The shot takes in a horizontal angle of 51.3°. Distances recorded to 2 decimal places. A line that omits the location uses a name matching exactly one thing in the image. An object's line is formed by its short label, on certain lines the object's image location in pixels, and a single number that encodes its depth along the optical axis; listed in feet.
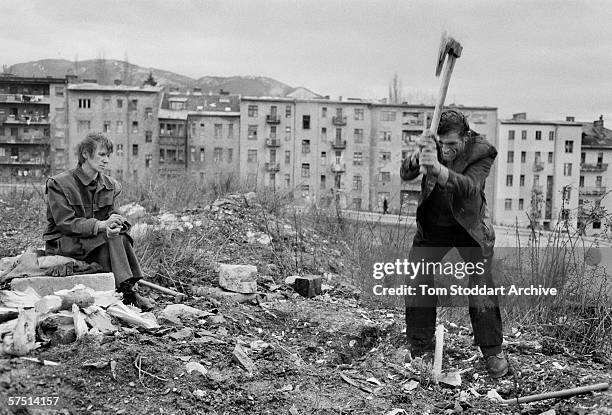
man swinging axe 11.64
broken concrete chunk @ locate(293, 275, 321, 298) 18.72
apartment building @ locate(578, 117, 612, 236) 190.19
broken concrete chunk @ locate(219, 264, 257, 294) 17.28
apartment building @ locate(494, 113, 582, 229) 183.83
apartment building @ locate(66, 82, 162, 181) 174.70
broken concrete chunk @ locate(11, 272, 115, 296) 13.34
